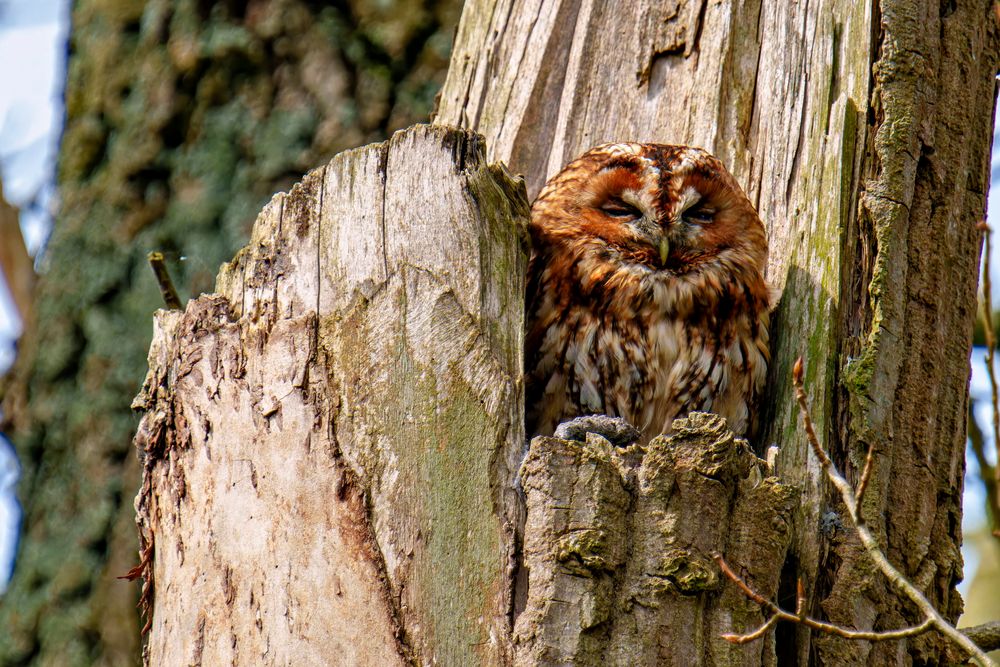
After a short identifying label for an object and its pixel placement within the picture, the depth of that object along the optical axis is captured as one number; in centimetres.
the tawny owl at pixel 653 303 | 573
